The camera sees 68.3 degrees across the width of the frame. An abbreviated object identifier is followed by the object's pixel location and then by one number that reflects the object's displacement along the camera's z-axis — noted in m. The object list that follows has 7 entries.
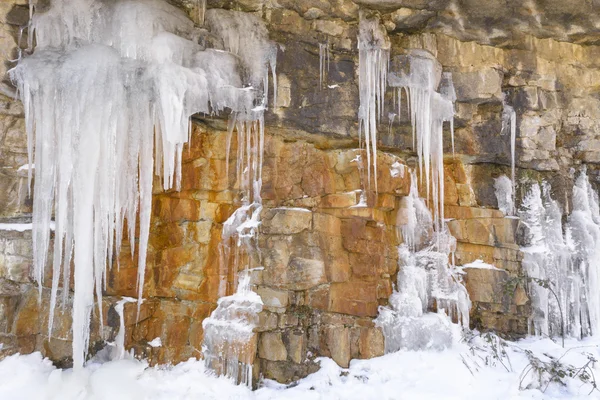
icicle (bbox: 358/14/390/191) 7.18
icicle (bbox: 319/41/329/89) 7.15
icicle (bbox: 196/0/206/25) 6.70
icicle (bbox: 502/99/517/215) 7.98
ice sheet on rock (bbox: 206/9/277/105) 6.85
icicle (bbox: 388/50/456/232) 7.49
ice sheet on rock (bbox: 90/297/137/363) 6.43
